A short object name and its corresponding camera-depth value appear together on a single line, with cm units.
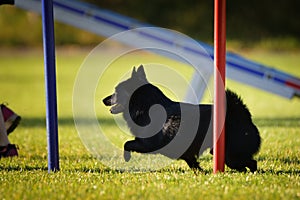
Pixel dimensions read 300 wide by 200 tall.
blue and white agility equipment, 1809
